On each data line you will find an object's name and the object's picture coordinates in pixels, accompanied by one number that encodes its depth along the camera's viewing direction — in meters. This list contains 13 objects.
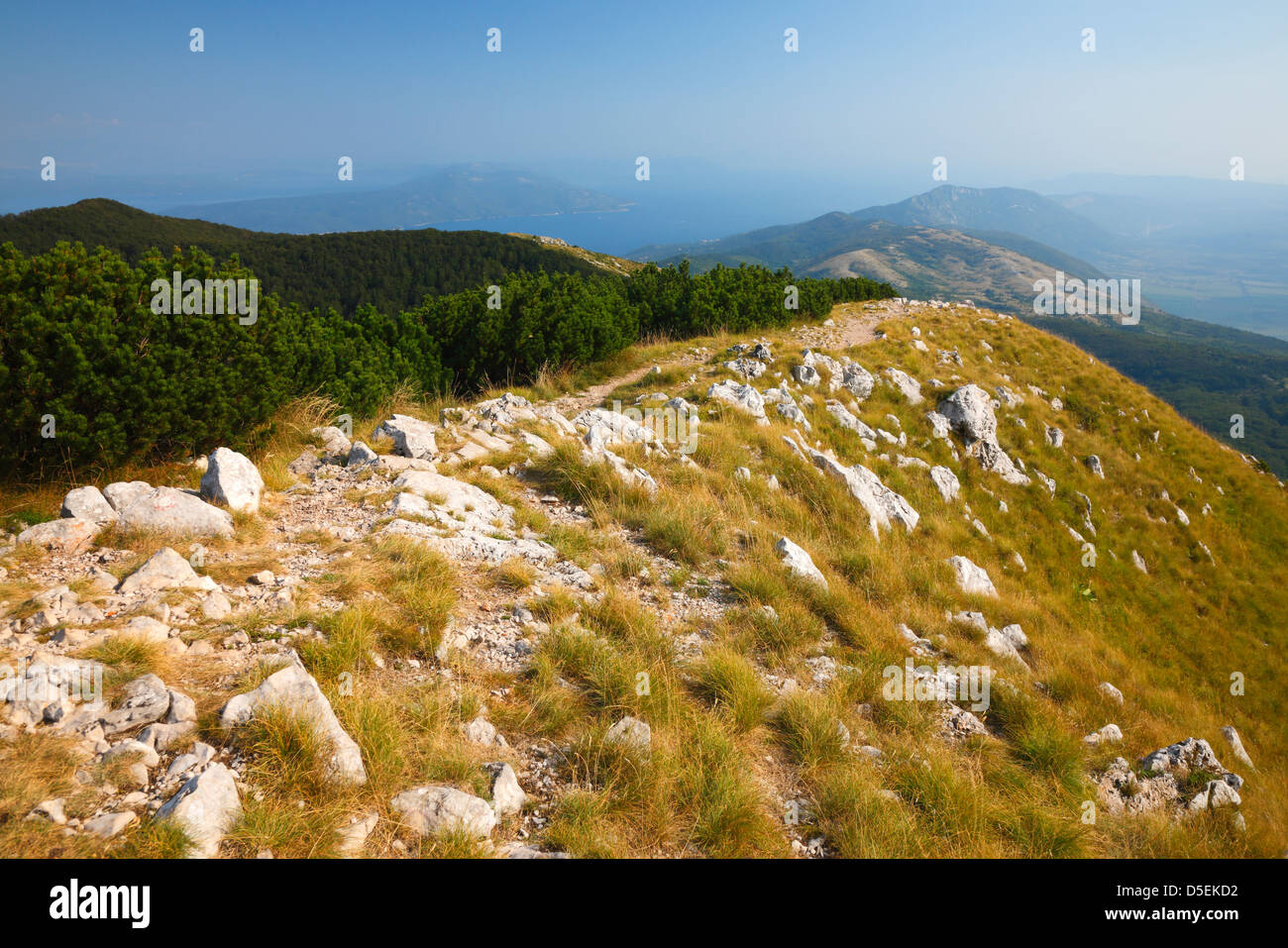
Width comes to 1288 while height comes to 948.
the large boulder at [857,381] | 16.44
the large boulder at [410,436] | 7.65
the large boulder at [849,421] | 14.08
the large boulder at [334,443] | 7.34
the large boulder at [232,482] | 5.46
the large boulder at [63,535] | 4.54
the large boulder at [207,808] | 2.40
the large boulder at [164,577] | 4.12
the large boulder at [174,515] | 4.88
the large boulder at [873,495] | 9.76
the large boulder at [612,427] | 9.52
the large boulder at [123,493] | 5.08
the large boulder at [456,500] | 6.33
